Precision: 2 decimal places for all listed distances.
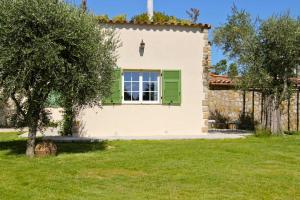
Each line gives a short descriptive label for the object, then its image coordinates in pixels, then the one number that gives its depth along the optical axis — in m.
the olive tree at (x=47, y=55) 9.48
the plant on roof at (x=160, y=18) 15.59
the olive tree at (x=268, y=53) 15.38
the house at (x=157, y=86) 15.31
